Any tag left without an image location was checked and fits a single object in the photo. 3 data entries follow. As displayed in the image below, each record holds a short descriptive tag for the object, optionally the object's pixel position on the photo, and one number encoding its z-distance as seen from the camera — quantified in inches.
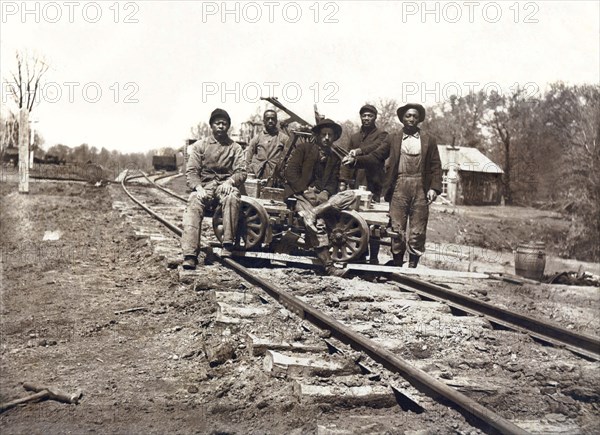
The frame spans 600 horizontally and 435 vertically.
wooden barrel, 402.9
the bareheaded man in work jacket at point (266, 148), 407.2
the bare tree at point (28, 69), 2010.3
